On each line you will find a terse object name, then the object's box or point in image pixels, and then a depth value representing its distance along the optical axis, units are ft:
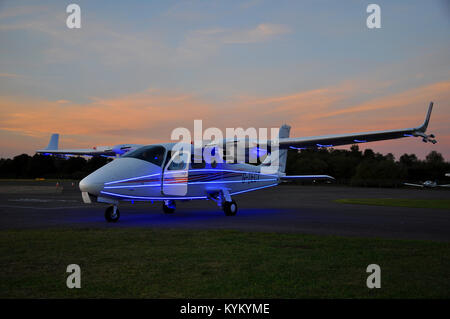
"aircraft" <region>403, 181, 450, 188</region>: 185.16
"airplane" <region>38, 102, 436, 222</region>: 39.40
